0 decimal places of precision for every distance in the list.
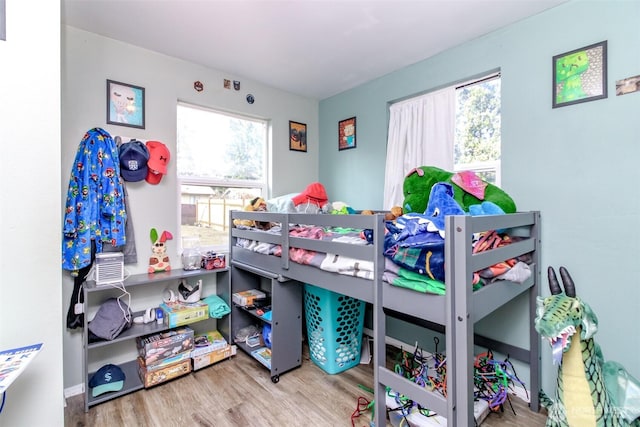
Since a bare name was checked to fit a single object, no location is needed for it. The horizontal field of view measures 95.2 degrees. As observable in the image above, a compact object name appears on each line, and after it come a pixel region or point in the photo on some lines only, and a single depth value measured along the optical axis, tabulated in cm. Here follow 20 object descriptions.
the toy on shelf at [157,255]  216
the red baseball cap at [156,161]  211
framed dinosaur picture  152
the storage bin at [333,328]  197
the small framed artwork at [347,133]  283
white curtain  215
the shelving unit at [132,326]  171
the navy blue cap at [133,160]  201
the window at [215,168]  242
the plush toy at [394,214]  168
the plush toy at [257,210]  225
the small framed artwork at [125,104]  202
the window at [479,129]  198
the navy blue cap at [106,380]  178
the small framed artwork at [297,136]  300
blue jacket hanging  179
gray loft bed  102
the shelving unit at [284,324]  193
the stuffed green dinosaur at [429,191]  160
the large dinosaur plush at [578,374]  116
